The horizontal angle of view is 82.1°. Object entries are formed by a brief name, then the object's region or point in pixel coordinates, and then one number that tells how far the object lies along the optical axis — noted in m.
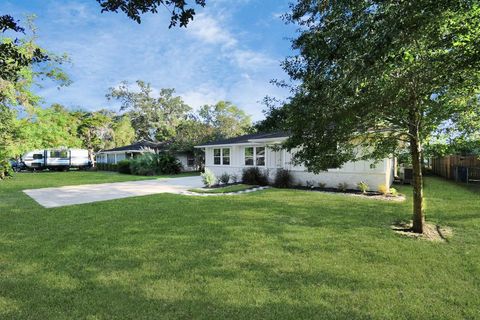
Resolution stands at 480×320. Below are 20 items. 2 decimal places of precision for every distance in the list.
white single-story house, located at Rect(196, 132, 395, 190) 12.45
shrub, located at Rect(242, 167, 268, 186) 15.41
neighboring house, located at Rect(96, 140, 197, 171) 29.77
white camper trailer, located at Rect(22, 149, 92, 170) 32.22
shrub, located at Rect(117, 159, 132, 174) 26.34
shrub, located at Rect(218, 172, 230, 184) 15.96
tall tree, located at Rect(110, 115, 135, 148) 41.05
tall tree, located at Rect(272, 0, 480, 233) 2.57
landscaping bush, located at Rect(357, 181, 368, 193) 11.89
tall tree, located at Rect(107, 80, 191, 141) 45.72
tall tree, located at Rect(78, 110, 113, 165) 37.69
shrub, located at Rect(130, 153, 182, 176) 24.27
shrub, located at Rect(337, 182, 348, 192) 12.68
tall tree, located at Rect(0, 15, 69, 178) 16.08
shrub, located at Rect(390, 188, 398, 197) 11.02
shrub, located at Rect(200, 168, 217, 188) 14.72
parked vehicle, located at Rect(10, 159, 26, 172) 33.42
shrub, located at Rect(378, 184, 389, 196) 11.27
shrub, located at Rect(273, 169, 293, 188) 14.20
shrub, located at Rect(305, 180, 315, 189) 14.02
